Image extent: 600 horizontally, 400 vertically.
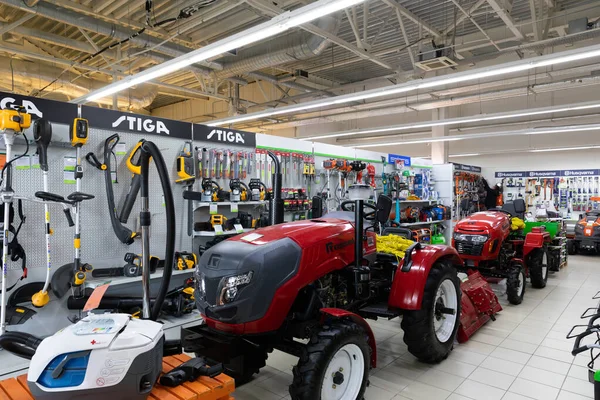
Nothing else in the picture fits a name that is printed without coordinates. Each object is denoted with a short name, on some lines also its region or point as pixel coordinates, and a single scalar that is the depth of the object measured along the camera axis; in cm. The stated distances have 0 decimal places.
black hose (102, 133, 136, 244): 397
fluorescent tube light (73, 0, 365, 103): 369
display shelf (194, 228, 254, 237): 462
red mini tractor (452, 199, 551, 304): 480
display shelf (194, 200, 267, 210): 465
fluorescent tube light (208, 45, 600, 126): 472
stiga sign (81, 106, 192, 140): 396
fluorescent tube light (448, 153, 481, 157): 1262
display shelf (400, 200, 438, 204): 779
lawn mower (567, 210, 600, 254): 874
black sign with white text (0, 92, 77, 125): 337
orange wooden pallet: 158
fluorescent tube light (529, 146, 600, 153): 1071
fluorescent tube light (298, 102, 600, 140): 738
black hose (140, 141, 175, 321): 196
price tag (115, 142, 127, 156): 414
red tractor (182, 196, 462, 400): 210
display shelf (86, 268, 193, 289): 368
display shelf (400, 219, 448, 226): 761
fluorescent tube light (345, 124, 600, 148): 861
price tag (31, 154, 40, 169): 358
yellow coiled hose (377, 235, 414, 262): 338
